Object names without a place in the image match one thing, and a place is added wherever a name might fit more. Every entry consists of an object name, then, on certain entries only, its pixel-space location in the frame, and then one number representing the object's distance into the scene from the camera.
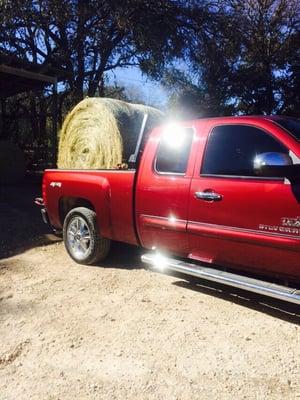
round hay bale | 7.97
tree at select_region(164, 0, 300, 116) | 17.39
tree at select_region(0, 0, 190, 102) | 14.96
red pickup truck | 4.42
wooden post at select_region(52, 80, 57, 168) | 13.62
